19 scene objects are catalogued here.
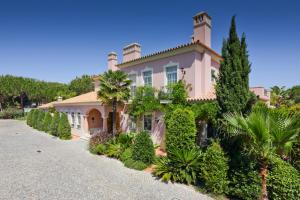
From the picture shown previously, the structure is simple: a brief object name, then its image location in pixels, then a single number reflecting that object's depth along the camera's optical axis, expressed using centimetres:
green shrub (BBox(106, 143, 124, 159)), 1333
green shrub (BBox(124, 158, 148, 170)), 1120
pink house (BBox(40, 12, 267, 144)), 1428
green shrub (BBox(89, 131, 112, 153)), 1515
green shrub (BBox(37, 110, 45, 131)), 2776
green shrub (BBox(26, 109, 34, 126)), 3362
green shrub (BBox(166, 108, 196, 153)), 1004
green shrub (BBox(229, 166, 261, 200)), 711
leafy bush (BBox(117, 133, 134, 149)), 1385
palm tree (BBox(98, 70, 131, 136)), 1533
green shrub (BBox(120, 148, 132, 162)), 1240
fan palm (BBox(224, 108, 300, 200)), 579
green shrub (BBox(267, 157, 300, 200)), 649
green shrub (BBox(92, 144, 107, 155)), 1430
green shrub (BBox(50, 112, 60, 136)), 2273
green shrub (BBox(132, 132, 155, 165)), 1167
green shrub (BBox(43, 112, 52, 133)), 2561
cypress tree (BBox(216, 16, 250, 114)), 868
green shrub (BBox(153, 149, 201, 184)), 907
